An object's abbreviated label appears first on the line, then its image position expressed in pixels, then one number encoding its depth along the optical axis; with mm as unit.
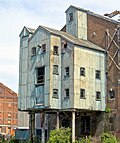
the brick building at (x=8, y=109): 100688
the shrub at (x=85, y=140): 36938
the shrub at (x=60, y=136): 36500
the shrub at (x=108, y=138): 35750
